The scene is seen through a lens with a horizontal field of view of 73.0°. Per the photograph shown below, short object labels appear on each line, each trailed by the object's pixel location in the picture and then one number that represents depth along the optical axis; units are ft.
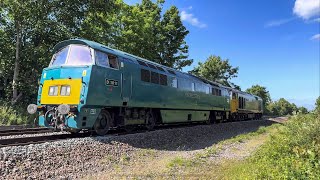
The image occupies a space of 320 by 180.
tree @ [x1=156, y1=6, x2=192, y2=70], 84.90
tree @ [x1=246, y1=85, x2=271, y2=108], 187.83
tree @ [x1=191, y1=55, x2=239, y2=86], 151.10
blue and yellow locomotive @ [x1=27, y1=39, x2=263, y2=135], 23.91
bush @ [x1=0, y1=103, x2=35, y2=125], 38.04
